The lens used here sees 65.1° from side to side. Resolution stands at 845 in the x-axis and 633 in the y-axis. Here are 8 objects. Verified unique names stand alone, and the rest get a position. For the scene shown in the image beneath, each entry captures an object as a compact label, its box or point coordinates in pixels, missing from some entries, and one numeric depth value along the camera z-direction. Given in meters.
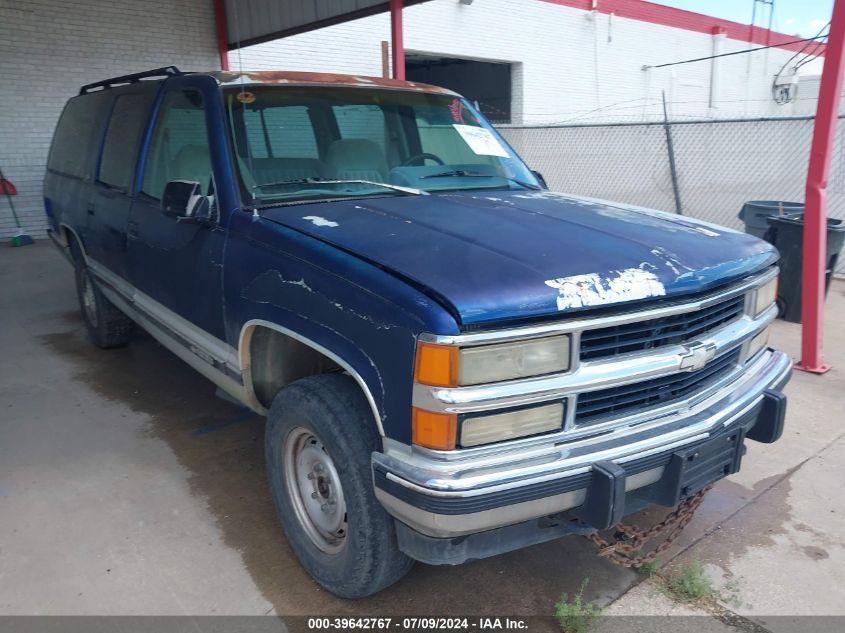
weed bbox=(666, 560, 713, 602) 2.62
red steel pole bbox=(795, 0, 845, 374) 4.48
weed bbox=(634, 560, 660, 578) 2.76
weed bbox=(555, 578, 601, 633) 2.43
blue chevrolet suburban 2.01
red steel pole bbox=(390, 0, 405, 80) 7.81
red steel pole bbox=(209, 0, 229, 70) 11.59
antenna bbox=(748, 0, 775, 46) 25.40
